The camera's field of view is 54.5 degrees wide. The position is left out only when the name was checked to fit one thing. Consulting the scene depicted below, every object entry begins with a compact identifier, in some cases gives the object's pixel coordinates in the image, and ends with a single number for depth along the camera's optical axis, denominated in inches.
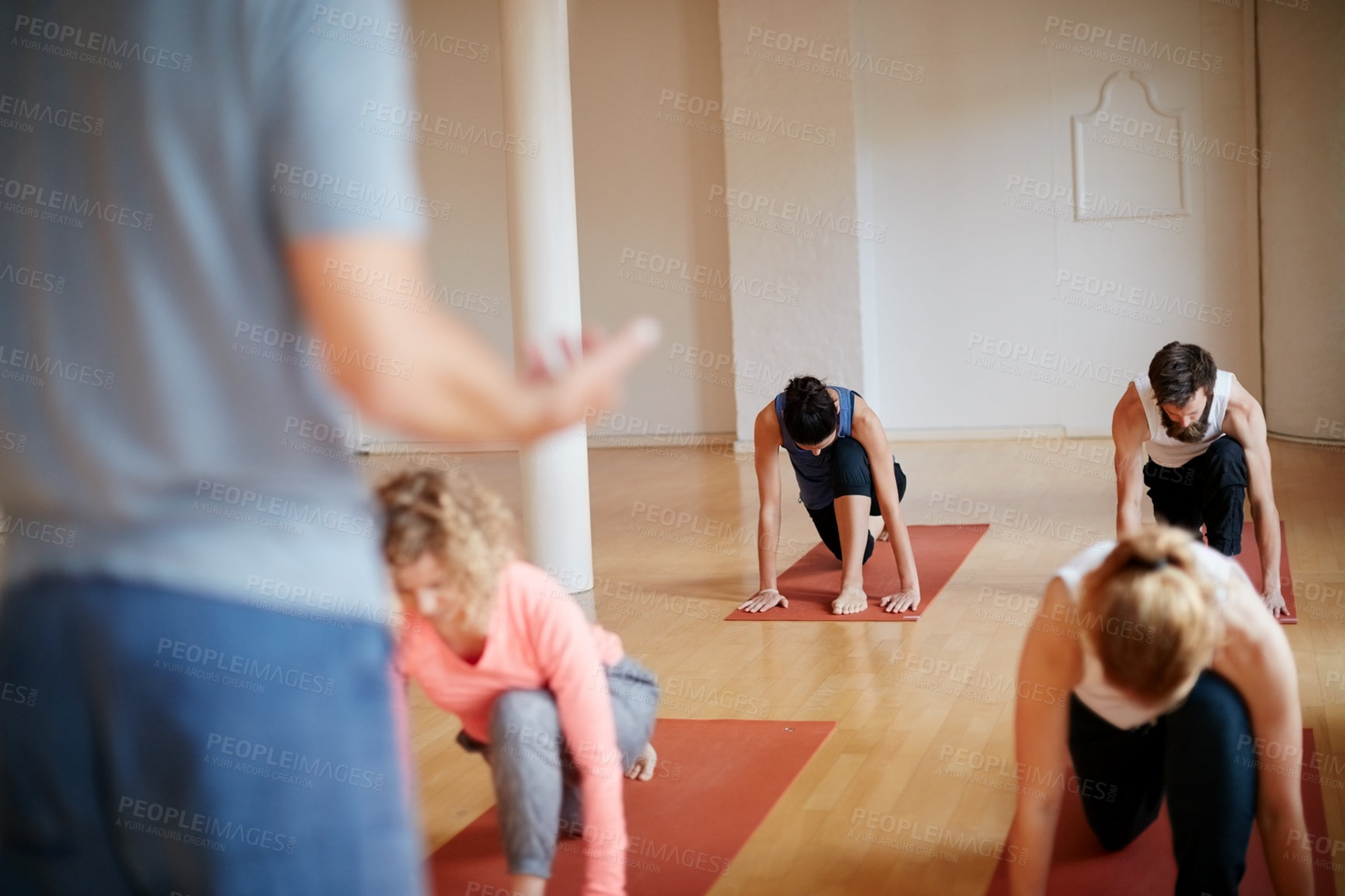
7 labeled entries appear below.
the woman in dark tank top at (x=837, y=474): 164.1
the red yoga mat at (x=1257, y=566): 161.8
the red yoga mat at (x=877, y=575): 177.9
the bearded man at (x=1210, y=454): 148.1
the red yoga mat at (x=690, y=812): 98.8
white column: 185.6
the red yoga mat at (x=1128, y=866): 91.3
